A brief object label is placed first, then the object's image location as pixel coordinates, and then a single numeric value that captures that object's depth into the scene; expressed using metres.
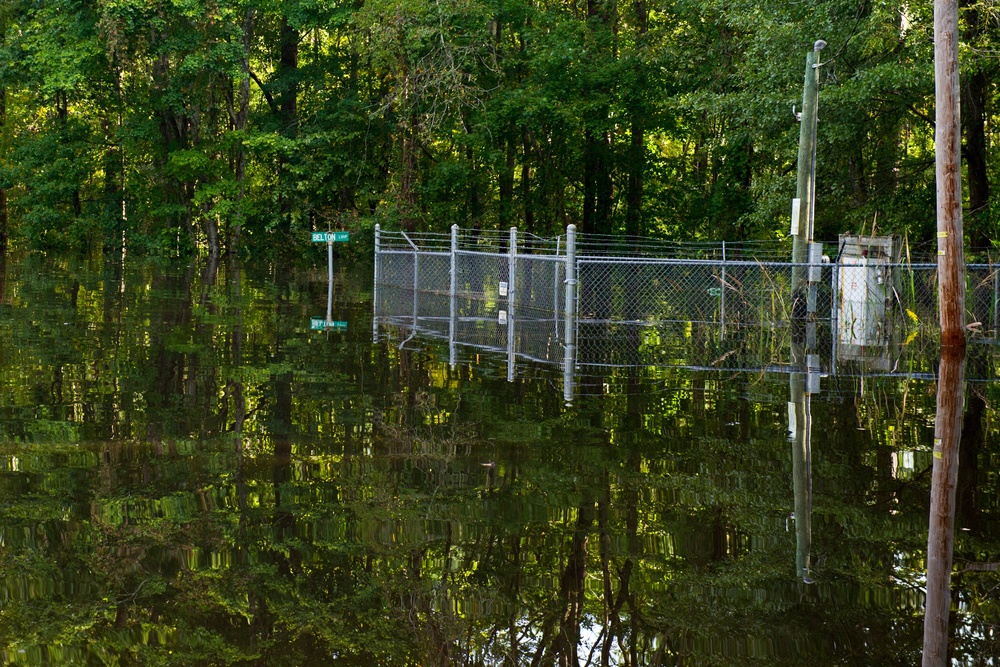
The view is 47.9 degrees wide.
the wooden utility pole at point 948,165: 13.86
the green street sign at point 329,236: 24.48
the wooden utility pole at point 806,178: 18.09
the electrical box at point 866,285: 17.70
